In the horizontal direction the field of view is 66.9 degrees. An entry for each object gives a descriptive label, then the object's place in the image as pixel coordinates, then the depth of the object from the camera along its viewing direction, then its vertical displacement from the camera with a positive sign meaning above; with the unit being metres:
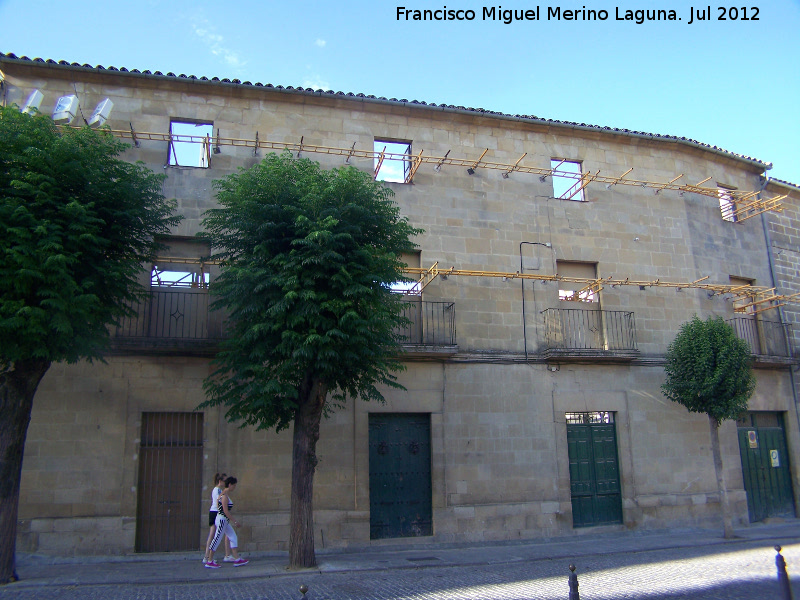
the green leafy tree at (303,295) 8.75 +2.05
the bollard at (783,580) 6.31 -1.60
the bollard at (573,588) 5.75 -1.48
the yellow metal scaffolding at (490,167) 12.02 +5.74
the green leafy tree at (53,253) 7.74 +2.51
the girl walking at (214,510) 9.45 -1.11
